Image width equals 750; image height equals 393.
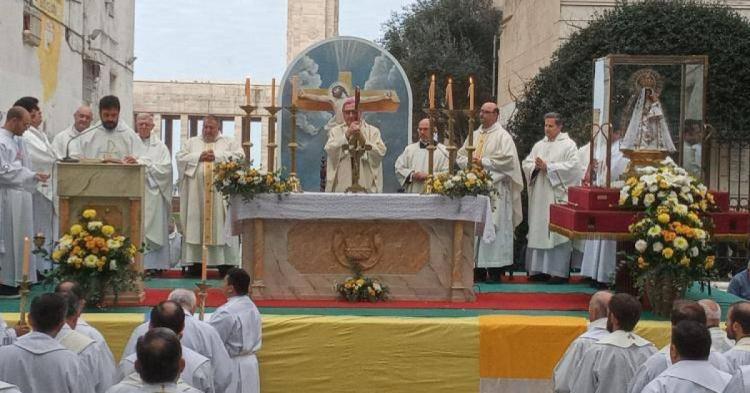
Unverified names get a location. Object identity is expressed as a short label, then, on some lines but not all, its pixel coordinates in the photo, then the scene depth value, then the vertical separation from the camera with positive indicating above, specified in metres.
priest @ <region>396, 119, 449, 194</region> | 12.63 +0.01
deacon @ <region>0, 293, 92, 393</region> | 5.65 -1.05
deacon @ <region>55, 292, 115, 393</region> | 6.14 -1.09
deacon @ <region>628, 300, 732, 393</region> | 5.89 -1.04
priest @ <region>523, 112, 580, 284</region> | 12.12 -0.34
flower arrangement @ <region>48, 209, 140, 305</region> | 9.20 -0.86
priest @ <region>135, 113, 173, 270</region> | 11.92 -0.45
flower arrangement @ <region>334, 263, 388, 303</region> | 10.17 -1.19
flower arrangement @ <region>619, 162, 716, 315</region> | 9.33 -0.58
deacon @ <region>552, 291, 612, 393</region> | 6.45 -1.10
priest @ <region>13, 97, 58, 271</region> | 10.96 -0.22
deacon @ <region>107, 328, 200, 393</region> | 4.49 -0.84
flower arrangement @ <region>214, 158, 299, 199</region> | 10.07 -0.22
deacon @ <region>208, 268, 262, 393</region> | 7.66 -1.17
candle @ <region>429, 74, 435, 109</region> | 10.31 +0.62
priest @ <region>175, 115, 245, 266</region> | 12.16 -0.46
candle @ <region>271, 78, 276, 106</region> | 10.46 +0.62
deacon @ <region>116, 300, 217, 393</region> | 5.69 -1.05
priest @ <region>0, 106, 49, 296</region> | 10.04 -0.44
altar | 10.25 -0.78
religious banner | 14.74 +0.91
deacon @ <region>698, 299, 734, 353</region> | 6.73 -1.00
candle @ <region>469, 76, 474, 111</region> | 9.97 +0.59
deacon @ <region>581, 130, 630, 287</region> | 10.91 -0.84
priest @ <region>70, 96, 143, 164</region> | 11.01 +0.14
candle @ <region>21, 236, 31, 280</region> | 6.53 -0.63
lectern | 9.74 -0.36
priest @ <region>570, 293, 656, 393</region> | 6.28 -1.09
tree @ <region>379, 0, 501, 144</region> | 27.09 +2.91
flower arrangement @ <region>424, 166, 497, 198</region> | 10.20 -0.21
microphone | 11.02 +0.17
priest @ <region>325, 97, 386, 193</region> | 11.88 -0.01
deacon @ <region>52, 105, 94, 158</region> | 11.80 +0.27
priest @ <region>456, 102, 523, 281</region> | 11.91 -0.21
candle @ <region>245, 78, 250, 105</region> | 9.75 +0.58
